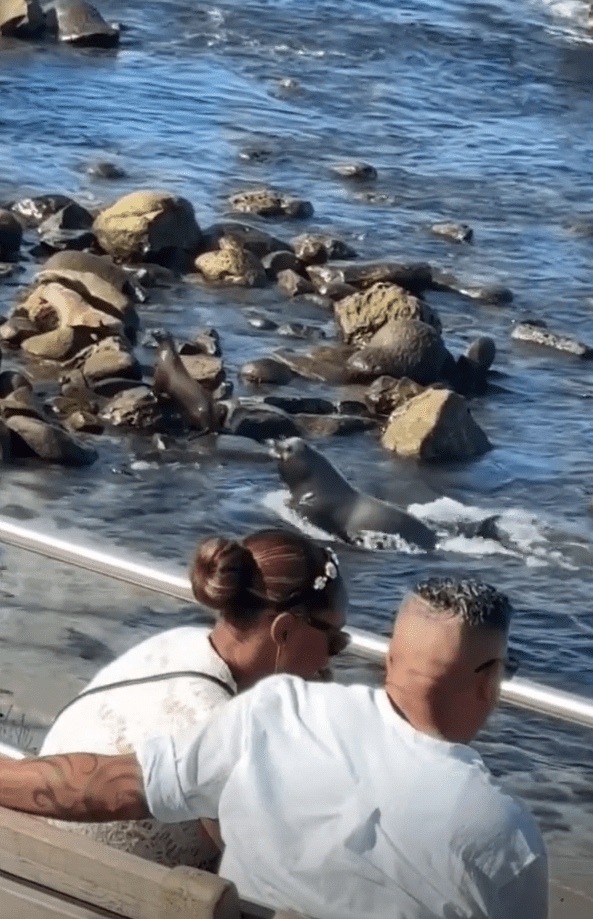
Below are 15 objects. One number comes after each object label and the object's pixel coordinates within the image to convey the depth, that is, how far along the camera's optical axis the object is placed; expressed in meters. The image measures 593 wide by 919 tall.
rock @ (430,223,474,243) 16.94
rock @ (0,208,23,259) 14.78
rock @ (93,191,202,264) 14.91
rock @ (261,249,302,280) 15.09
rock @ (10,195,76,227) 15.87
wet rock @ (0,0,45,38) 22.98
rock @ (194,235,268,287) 14.82
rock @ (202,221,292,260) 15.38
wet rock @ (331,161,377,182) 18.81
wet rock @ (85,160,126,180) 17.86
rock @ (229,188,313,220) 16.94
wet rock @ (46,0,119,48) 23.11
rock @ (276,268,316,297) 14.66
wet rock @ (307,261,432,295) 14.77
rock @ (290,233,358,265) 15.38
